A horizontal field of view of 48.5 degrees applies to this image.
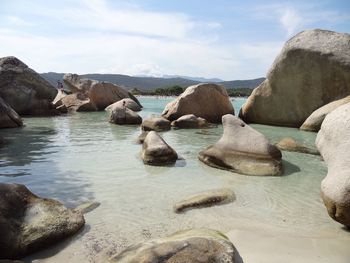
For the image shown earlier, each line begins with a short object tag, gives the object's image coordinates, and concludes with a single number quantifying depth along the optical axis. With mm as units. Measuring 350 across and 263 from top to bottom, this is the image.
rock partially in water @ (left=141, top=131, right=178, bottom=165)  9380
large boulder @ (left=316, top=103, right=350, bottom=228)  4836
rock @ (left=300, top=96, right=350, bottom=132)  14999
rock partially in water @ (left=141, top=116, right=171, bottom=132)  16172
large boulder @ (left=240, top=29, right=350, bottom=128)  16516
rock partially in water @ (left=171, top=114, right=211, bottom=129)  17141
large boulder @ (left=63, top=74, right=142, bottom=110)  30266
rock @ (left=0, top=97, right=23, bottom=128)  16650
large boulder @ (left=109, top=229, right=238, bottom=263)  3666
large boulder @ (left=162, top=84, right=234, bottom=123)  19422
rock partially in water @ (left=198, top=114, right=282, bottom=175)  8477
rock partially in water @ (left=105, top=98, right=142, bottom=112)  28203
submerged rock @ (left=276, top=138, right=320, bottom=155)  10844
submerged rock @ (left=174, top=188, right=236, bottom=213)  6168
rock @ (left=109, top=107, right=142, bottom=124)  19062
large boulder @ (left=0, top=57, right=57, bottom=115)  22859
